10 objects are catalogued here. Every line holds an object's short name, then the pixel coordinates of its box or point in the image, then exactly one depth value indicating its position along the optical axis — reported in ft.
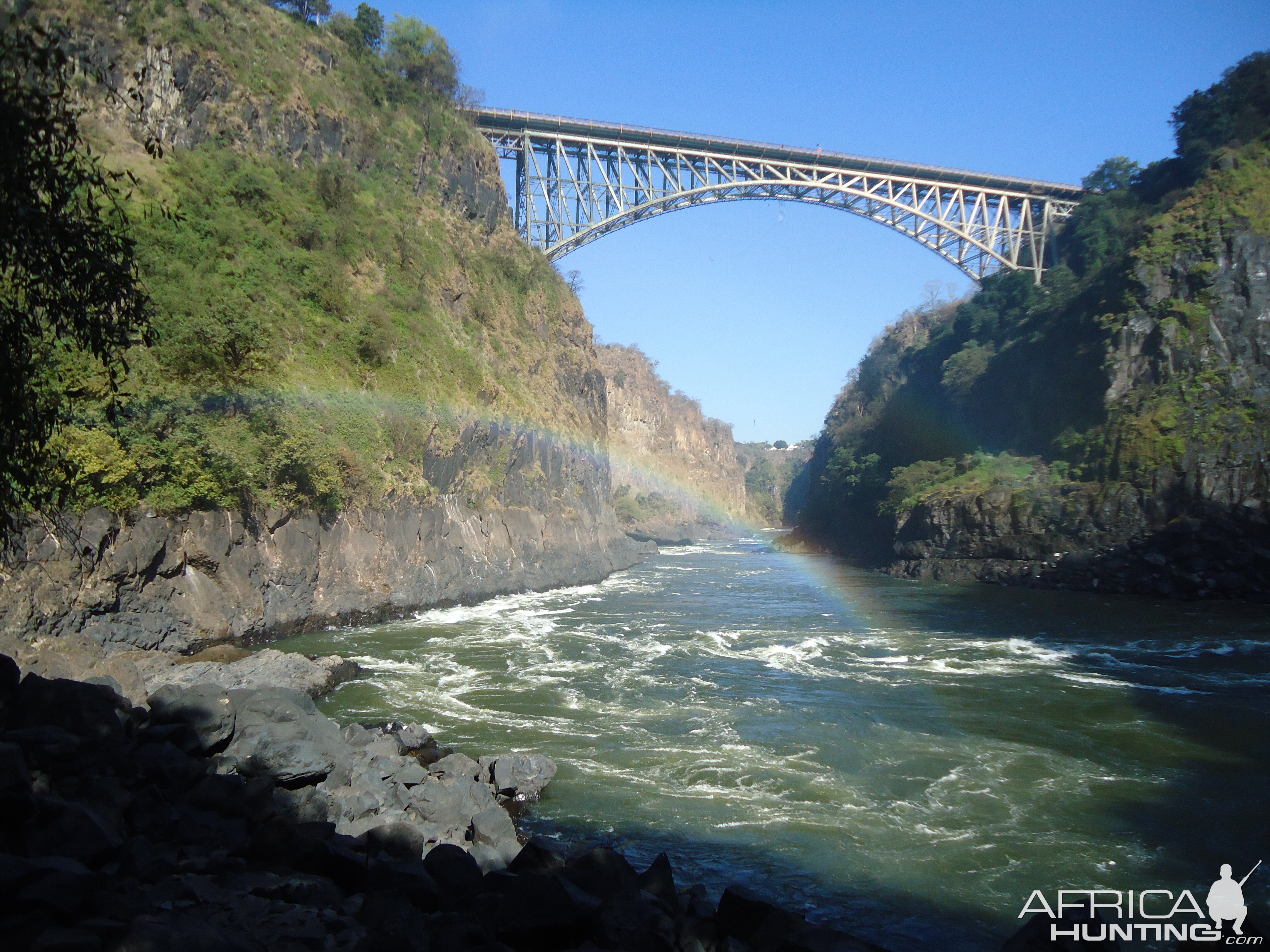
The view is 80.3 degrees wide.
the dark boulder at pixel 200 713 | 24.90
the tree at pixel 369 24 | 111.65
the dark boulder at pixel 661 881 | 18.42
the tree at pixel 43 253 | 16.12
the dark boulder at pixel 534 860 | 19.36
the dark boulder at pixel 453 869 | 17.70
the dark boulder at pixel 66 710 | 21.65
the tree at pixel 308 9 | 106.11
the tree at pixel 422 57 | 114.01
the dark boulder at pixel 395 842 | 19.81
